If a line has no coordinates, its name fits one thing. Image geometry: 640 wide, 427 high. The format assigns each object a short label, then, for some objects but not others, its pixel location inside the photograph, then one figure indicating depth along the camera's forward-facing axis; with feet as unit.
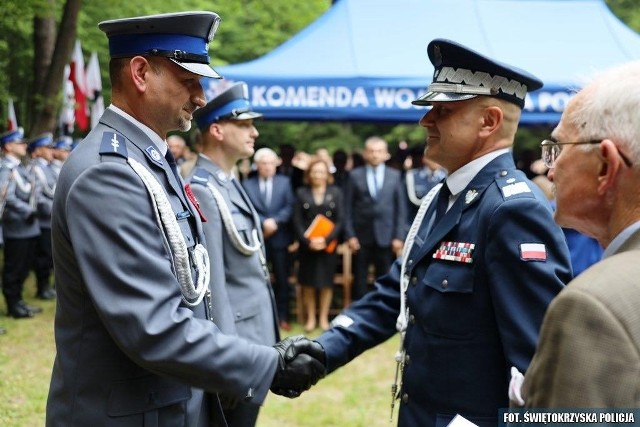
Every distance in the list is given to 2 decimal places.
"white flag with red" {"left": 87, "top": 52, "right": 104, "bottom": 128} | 40.94
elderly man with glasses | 4.61
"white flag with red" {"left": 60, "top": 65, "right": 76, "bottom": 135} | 41.01
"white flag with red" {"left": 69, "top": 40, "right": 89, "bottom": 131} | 40.45
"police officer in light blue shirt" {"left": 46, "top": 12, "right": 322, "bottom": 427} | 7.32
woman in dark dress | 30.40
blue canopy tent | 29.94
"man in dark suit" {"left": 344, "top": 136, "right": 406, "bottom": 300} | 31.42
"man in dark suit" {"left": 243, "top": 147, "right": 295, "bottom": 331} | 31.01
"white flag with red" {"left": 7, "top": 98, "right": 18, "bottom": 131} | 44.21
